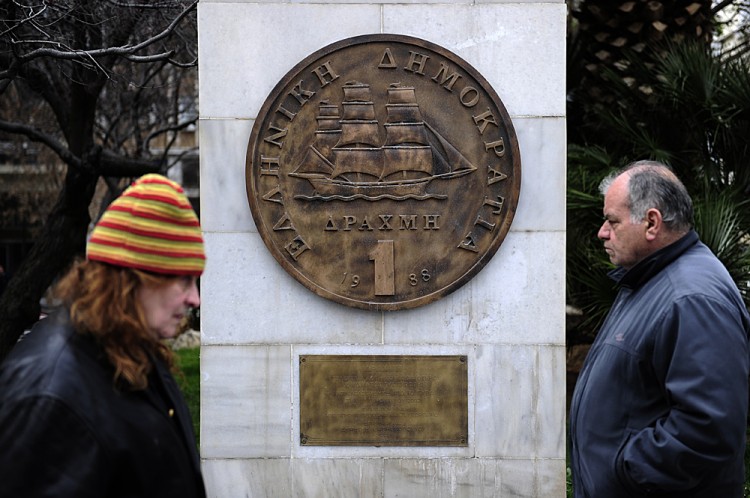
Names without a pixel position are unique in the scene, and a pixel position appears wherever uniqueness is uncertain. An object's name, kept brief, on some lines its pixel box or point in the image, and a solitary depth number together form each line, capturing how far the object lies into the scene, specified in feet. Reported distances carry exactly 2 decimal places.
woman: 6.94
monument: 18.06
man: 11.03
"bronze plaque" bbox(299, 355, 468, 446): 18.10
